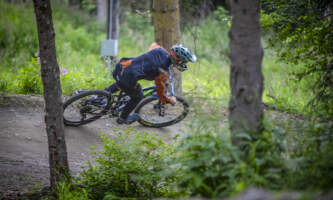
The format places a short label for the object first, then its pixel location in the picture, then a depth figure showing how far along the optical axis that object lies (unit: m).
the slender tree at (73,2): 54.84
